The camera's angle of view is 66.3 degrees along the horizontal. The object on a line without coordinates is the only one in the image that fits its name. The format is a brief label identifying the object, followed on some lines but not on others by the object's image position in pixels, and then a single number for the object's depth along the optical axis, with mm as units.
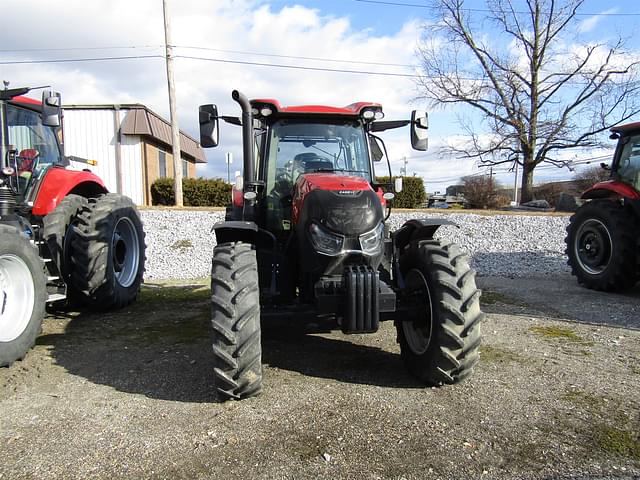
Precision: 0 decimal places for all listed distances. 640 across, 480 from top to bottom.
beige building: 19047
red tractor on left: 5277
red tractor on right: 7191
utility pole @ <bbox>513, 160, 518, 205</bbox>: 43738
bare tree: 23453
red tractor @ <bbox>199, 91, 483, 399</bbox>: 3346
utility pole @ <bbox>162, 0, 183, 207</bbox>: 16406
